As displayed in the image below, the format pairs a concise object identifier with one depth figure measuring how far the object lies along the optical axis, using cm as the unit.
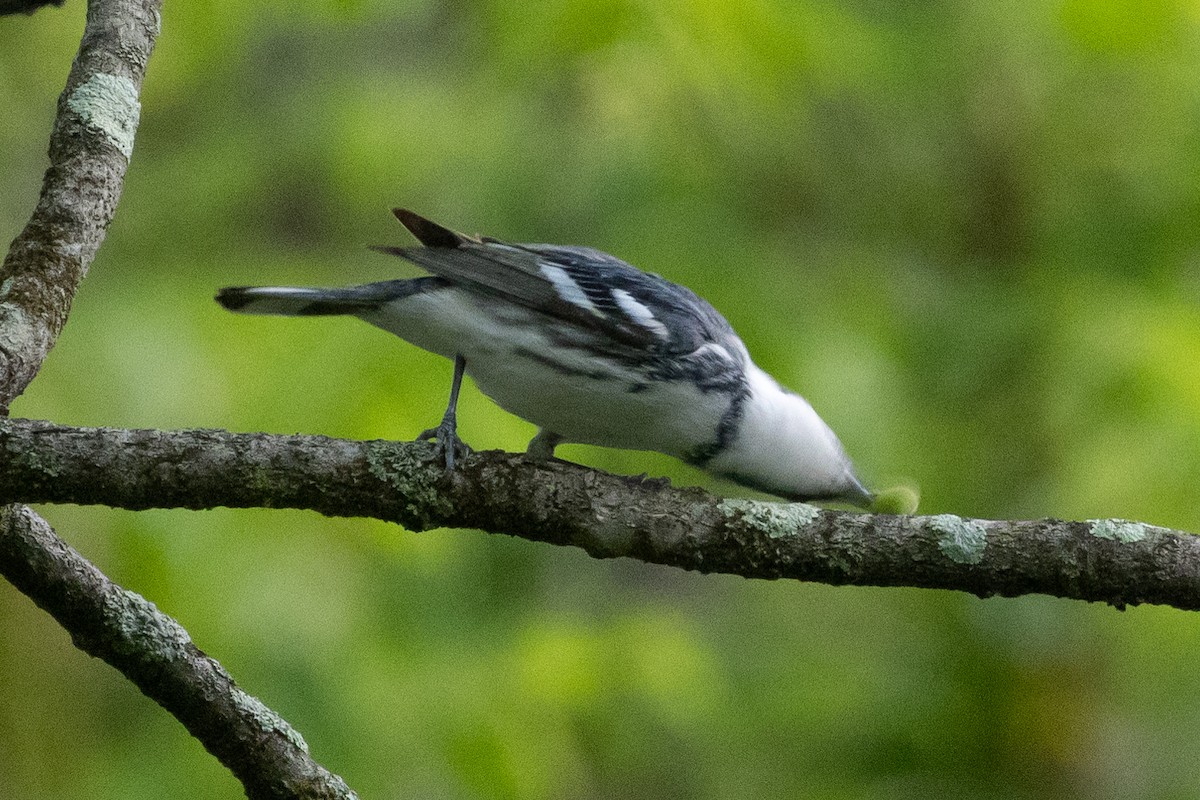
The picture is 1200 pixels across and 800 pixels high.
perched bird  577
